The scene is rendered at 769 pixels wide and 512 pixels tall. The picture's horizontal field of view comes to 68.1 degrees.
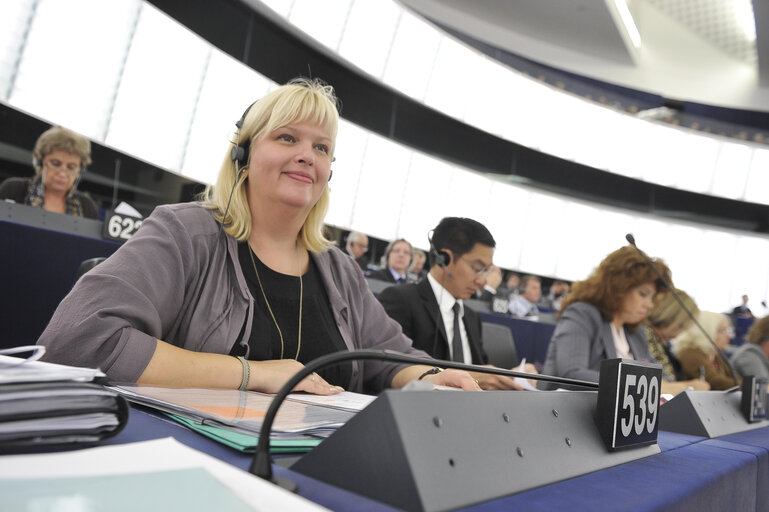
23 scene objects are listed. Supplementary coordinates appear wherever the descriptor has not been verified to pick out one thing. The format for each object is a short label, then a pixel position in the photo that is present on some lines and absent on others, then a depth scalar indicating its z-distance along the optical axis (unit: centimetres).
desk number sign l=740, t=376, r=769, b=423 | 127
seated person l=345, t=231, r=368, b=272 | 642
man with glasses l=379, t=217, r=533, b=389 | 243
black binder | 46
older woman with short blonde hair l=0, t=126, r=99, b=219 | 327
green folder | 51
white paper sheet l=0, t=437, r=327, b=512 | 37
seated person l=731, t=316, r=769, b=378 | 326
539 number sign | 66
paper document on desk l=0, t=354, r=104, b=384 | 51
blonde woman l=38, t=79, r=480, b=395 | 93
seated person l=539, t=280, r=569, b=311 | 1015
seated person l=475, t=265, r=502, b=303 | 618
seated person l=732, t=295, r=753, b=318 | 1153
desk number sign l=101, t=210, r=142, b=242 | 287
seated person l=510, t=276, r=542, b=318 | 721
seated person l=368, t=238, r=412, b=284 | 562
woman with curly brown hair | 238
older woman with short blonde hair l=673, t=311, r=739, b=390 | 321
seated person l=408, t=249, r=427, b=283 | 663
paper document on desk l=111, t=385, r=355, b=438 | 58
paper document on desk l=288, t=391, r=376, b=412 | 77
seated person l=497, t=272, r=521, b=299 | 857
